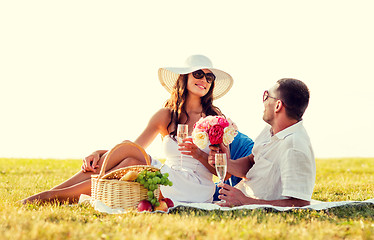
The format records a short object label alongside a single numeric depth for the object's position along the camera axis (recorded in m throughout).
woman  5.98
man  5.03
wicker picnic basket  5.21
